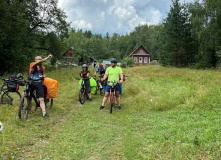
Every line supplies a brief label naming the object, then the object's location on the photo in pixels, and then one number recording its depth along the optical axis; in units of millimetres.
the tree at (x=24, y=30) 14438
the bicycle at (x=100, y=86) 10578
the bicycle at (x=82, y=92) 8100
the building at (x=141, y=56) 55078
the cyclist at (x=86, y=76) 8672
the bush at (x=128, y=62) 48125
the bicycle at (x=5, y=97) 6762
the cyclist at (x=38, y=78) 5457
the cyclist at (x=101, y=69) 10711
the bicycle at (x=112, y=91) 6814
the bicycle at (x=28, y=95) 5223
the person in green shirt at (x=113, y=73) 6988
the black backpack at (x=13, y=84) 6191
